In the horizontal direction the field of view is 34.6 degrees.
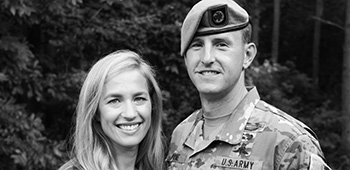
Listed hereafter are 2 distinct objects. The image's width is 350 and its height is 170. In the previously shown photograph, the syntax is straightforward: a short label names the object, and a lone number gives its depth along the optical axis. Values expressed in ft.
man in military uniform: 7.79
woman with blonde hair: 8.79
